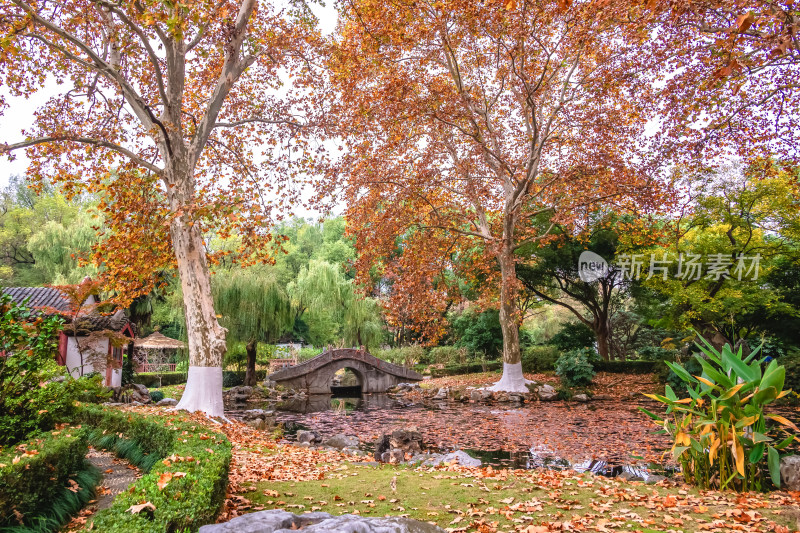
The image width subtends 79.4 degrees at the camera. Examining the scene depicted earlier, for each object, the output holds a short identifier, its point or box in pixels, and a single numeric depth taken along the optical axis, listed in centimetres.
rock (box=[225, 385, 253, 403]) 1838
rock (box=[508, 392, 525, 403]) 1542
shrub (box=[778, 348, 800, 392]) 1335
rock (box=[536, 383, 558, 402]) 1585
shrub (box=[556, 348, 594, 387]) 1694
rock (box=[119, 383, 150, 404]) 1400
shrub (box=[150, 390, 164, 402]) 1539
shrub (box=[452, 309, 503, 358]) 2475
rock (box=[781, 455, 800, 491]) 457
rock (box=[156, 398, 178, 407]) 1304
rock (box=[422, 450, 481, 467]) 679
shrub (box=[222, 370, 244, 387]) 2123
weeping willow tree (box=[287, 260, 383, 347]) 2261
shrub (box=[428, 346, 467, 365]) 2719
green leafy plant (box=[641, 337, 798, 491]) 437
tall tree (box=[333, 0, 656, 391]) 1156
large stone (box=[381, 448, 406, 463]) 774
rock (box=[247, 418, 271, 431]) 1102
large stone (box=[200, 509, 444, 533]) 249
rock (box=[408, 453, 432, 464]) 754
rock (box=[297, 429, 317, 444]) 998
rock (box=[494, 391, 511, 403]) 1551
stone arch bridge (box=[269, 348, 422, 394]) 2213
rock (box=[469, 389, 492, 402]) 1612
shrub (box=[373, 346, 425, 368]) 2731
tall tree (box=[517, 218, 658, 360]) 2017
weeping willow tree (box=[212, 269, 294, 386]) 1906
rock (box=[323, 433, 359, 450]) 927
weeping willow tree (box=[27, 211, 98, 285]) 2214
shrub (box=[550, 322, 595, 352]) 2345
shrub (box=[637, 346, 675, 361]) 2173
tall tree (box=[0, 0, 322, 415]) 934
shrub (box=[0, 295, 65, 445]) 448
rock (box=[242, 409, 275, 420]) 1350
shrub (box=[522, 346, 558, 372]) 2173
